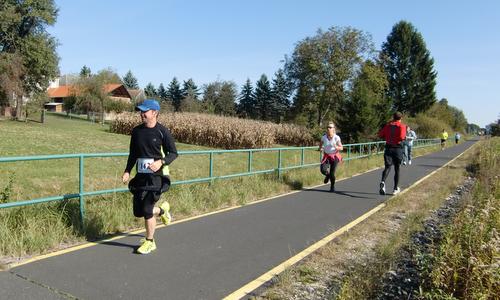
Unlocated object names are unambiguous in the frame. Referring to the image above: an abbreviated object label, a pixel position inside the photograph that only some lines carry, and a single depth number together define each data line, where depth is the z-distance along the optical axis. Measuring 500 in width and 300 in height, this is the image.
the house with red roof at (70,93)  67.06
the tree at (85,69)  129.43
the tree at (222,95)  85.69
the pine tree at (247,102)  93.94
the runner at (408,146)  20.66
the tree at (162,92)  112.65
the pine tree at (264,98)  92.00
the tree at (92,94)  62.03
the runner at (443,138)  37.99
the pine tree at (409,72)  66.56
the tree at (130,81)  144.12
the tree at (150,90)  116.02
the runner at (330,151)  10.88
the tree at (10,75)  38.62
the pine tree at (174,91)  108.81
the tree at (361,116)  28.27
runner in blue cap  5.26
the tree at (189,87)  107.56
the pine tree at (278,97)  89.50
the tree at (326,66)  43.31
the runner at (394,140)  10.45
